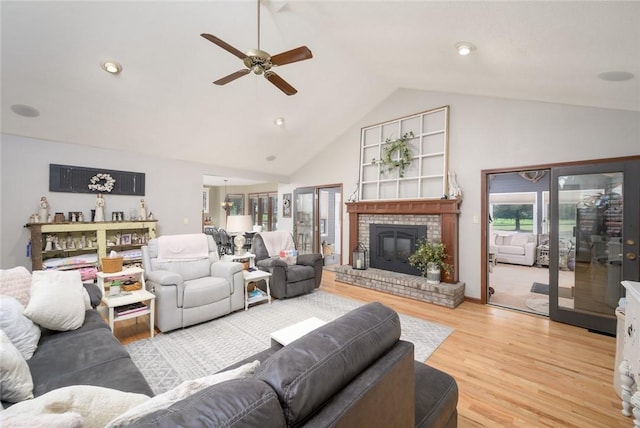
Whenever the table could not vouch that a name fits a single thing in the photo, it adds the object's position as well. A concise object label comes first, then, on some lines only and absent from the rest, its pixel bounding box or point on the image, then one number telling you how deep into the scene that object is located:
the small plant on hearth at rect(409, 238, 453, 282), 4.28
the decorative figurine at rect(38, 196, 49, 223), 4.09
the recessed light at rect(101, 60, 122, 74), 3.24
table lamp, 4.49
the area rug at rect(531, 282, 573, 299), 3.42
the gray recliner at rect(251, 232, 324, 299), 4.16
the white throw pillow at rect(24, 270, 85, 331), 1.93
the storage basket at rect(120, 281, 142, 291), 3.02
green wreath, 4.96
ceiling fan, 2.40
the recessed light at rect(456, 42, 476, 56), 2.68
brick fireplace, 4.13
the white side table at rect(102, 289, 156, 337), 2.70
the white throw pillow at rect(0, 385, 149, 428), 0.79
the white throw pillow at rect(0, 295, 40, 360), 1.66
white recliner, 3.03
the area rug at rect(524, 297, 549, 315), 3.84
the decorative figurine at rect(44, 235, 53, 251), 4.15
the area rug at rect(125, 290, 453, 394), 2.38
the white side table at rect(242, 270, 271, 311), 3.76
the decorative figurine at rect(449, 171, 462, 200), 4.31
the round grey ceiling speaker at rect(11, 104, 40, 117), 3.58
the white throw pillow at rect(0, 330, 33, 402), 1.21
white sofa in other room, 7.08
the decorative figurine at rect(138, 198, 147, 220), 5.02
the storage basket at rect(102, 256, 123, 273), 3.01
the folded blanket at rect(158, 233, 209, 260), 3.58
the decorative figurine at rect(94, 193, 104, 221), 4.53
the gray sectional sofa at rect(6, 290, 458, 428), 0.70
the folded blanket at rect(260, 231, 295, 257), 4.68
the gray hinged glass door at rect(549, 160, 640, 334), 2.98
